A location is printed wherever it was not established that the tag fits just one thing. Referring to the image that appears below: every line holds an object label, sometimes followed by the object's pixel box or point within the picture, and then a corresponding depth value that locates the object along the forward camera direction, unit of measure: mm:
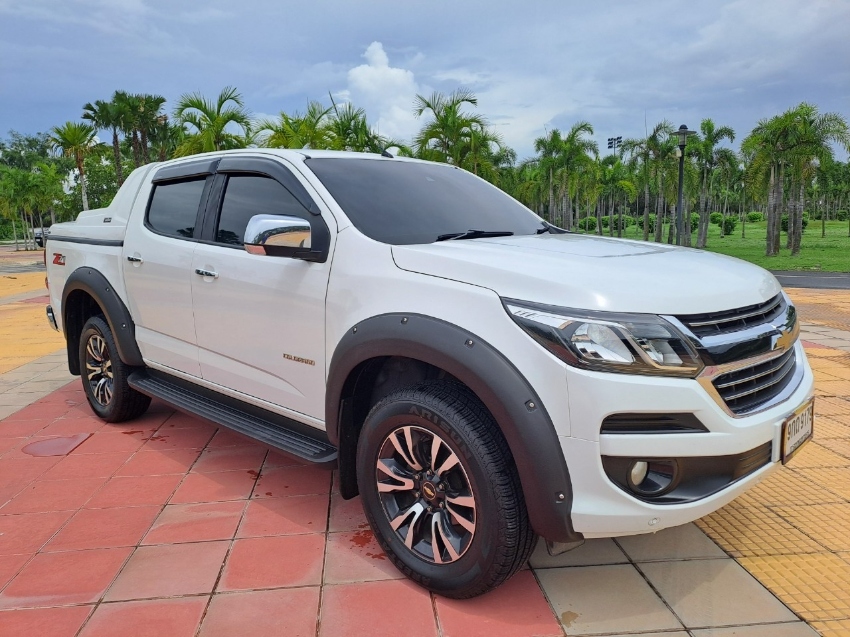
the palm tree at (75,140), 36312
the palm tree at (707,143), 38312
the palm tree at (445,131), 21266
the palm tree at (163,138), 40312
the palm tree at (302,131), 20039
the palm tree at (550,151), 41812
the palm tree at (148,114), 38656
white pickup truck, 2025
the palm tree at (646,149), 39438
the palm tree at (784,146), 30484
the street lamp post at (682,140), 21031
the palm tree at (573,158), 40656
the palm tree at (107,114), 37844
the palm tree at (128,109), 37812
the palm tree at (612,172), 54094
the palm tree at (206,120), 19750
